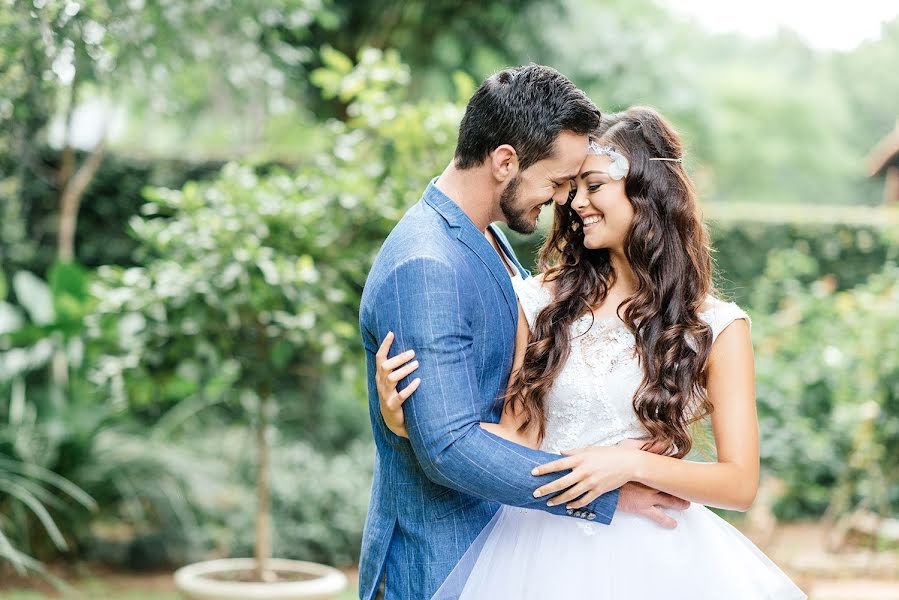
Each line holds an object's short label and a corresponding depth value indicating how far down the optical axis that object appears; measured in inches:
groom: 85.9
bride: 89.8
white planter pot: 183.2
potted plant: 181.6
